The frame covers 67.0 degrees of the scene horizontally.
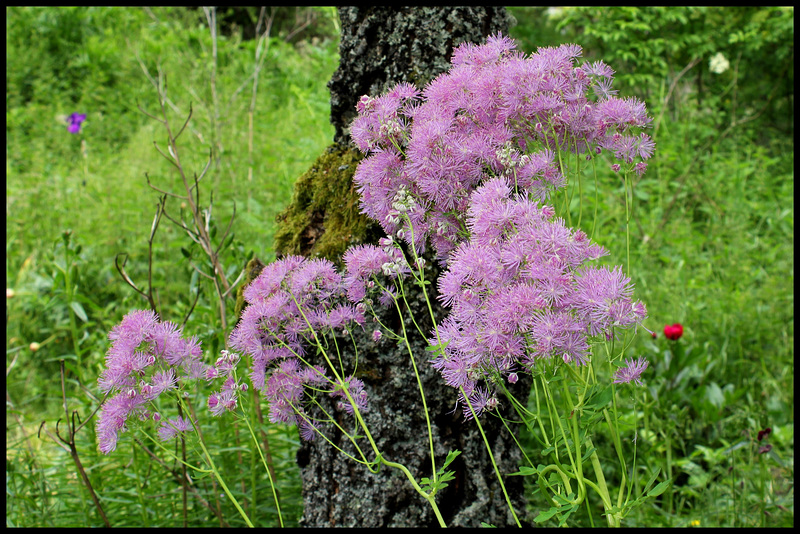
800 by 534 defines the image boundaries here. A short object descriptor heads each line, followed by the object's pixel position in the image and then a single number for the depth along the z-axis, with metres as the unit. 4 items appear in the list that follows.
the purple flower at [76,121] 5.00
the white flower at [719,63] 5.81
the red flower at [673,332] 2.54
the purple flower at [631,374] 1.05
